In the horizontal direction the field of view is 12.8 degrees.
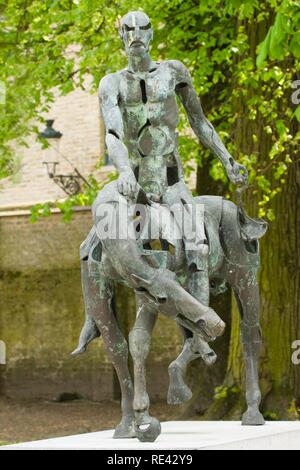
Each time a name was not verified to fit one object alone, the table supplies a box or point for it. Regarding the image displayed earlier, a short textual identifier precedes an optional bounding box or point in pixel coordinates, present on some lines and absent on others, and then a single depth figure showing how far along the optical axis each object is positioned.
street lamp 21.93
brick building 23.81
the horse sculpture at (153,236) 7.75
